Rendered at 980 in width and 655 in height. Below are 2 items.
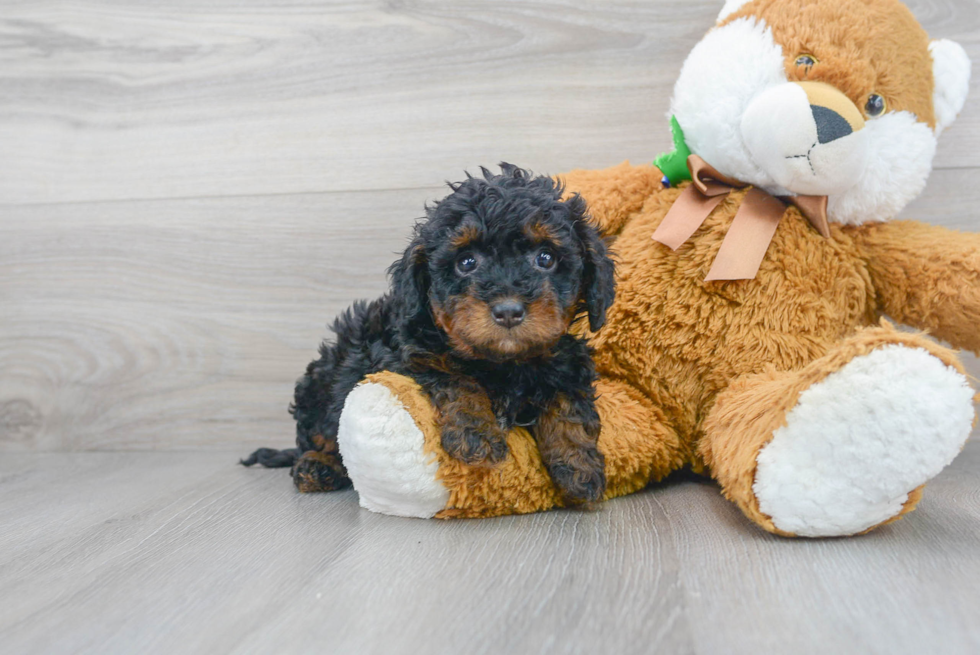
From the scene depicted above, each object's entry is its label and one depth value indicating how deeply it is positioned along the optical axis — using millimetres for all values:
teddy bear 574
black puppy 535
